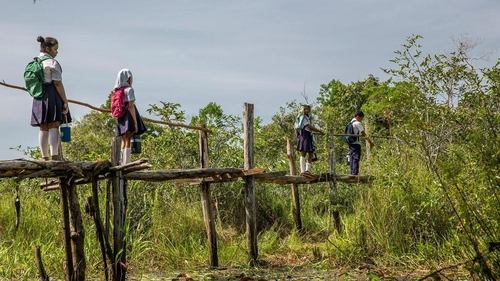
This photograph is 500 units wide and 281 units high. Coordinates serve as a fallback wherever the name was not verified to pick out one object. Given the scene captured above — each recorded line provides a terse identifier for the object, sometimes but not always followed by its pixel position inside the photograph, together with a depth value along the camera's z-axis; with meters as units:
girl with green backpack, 6.54
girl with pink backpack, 7.67
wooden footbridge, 6.14
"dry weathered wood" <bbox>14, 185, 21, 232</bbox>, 6.22
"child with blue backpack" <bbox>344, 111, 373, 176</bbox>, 11.46
